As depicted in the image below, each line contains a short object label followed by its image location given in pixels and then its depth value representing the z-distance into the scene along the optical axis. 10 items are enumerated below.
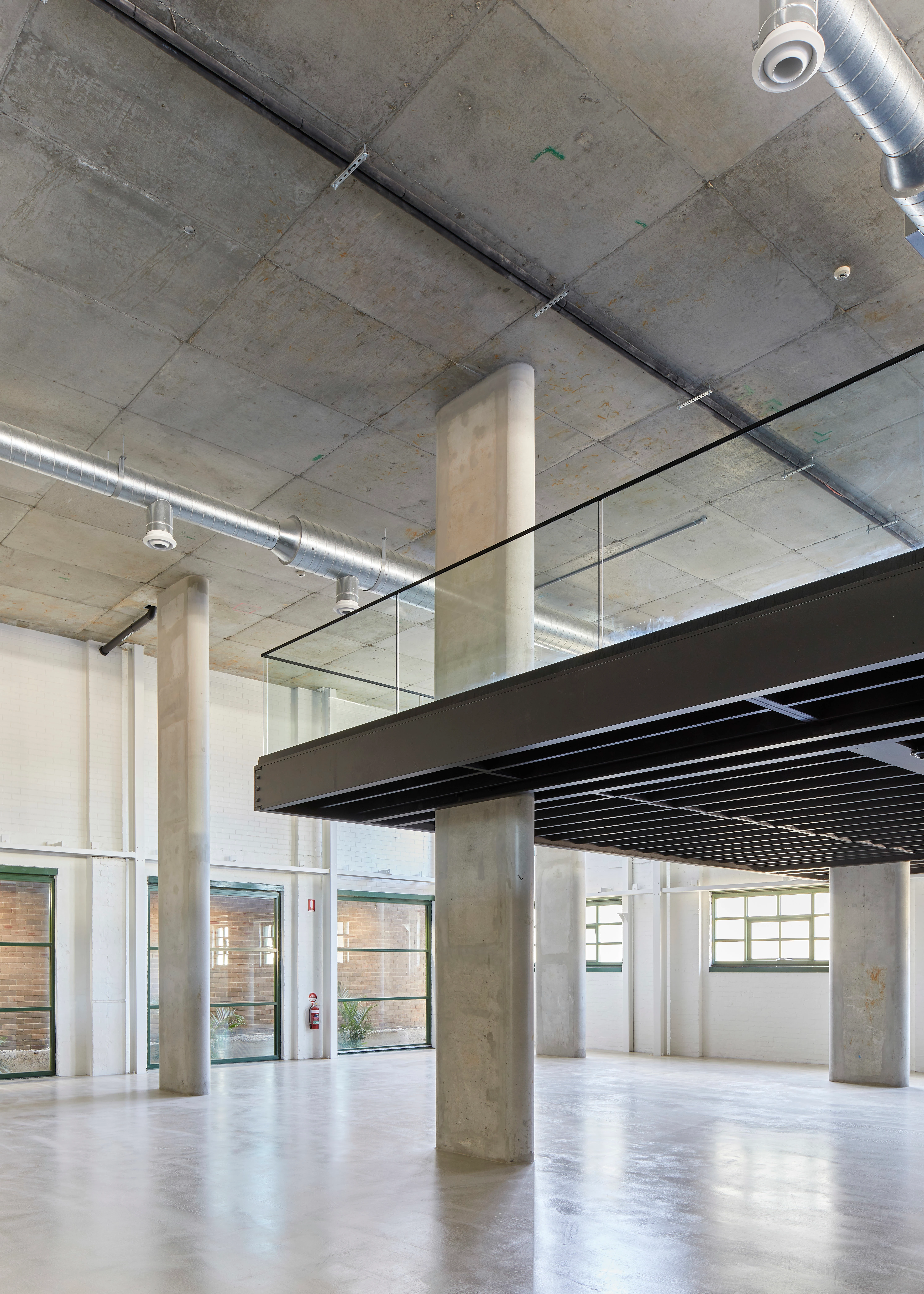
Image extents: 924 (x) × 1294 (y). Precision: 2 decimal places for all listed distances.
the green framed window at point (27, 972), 14.82
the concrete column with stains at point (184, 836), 13.36
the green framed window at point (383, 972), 19.30
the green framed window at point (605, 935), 20.56
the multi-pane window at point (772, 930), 17.81
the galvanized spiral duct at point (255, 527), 9.34
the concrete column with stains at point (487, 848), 8.20
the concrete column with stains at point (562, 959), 17.75
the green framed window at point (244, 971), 17.31
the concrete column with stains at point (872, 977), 14.32
